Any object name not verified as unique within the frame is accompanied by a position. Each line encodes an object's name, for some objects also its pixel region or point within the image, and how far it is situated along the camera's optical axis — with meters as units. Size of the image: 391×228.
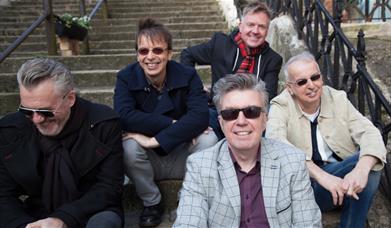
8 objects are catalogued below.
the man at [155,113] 2.48
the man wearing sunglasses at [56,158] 1.96
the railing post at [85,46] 5.65
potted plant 5.14
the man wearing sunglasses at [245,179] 1.86
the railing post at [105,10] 7.24
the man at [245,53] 2.92
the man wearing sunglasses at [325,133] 2.23
